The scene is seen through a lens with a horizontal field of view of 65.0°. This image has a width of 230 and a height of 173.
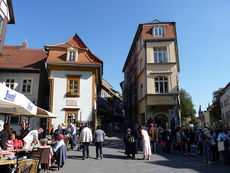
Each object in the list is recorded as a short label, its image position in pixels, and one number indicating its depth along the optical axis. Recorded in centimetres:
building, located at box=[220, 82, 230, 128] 4436
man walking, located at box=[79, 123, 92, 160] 977
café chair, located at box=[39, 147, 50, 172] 678
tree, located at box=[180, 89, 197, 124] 4484
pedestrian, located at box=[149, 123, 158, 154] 1164
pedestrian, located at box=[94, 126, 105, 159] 985
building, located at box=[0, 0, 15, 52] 1605
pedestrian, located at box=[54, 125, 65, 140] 1185
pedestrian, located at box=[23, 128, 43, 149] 811
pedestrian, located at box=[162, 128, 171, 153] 1218
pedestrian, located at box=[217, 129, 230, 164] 900
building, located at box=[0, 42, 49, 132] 2025
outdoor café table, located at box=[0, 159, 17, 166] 534
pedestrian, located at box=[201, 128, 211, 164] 909
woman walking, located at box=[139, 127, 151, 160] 969
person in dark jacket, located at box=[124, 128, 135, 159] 990
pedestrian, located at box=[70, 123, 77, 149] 1286
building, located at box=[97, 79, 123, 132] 3338
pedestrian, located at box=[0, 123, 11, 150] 761
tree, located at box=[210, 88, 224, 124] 5394
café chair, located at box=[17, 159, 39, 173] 530
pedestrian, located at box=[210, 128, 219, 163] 953
